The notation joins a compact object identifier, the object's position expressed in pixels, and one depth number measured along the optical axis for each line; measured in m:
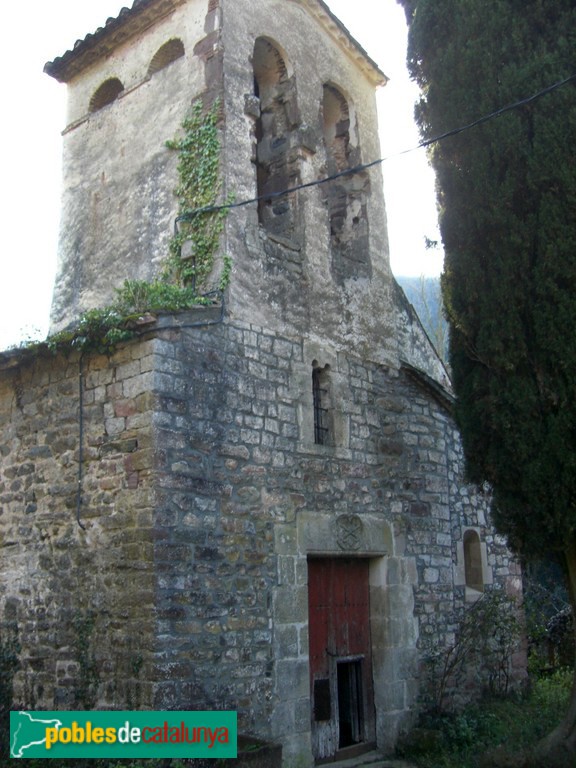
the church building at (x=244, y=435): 6.40
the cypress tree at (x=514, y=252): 6.89
